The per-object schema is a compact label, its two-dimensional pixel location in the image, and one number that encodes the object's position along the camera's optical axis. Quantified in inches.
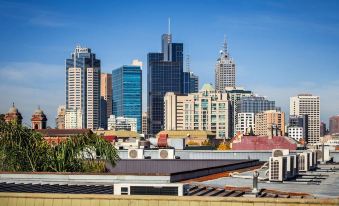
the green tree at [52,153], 2306.8
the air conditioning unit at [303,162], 2699.6
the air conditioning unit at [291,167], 2256.3
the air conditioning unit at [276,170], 2073.1
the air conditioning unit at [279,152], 2954.2
